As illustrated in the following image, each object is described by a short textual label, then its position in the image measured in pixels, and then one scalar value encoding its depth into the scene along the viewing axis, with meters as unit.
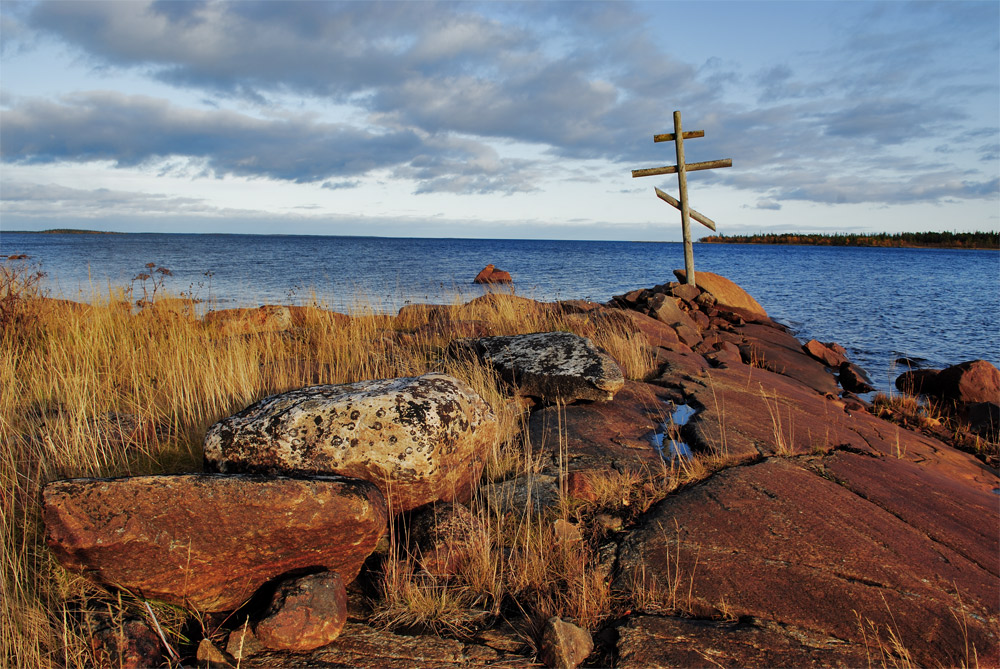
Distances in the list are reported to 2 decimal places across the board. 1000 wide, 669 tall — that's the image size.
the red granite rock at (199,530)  2.36
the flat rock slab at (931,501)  3.44
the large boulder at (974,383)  8.62
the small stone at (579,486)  3.56
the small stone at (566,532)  3.08
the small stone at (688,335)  9.66
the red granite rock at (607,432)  4.11
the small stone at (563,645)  2.28
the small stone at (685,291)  12.58
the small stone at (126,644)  2.13
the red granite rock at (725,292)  13.22
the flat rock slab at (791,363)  9.41
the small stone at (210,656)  2.23
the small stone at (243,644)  2.29
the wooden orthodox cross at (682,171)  11.07
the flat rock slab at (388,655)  2.26
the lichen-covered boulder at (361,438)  3.12
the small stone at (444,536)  2.85
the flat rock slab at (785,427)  4.58
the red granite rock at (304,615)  2.31
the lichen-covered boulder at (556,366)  5.17
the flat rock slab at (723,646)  2.31
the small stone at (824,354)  11.05
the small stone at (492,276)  24.58
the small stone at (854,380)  9.97
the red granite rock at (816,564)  2.58
